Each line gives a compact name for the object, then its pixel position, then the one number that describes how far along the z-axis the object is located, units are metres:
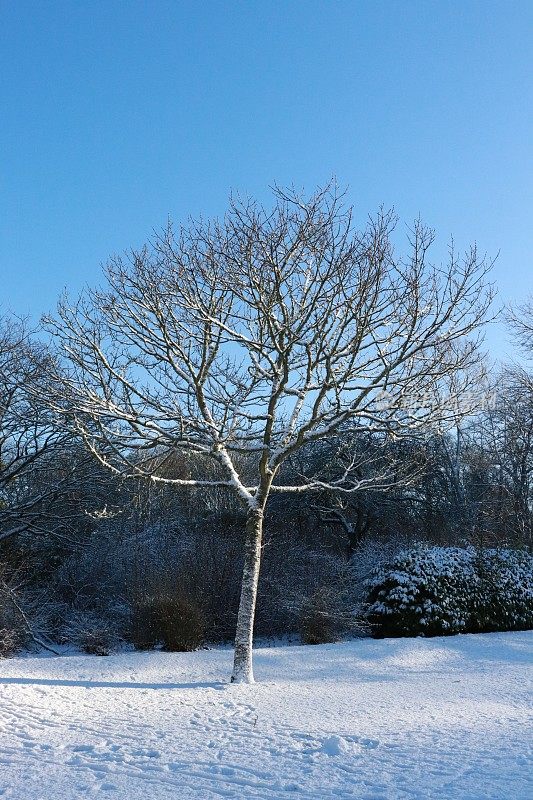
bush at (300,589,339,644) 14.24
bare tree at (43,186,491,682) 9.55
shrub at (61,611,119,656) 13.44
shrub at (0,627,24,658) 12.76
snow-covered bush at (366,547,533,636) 14.70
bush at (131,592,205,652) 13.20
